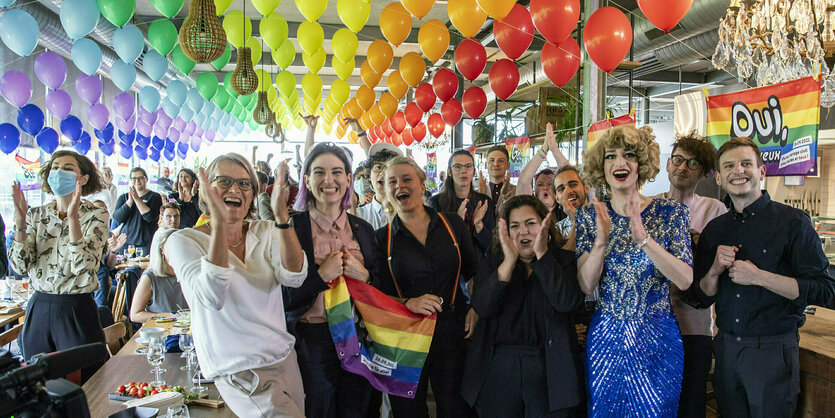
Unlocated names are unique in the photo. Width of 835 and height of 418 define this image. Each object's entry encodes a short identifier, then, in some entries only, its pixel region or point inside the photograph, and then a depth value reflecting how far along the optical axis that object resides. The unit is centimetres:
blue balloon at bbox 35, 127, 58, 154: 756
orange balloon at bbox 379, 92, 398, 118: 923
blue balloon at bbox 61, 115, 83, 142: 802
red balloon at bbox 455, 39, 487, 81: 646
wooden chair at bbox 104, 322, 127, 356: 312
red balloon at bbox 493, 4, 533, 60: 547
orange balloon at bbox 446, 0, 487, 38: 534
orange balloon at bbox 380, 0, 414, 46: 600
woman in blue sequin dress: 210
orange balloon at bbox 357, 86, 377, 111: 873
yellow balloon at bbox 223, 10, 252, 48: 654
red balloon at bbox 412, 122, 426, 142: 1284
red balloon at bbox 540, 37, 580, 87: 527
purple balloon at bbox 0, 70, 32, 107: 623
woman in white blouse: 178
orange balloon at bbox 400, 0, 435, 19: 481
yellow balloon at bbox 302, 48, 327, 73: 752
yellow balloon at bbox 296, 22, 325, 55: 644
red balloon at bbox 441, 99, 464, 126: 844
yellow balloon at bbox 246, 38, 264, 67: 762
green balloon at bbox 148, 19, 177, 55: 644
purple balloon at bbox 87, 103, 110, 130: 793
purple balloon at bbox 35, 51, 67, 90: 645
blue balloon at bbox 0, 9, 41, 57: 509
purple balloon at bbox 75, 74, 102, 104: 780
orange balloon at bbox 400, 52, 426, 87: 724
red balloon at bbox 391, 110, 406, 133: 1123
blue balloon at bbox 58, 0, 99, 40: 509
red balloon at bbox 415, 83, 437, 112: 831
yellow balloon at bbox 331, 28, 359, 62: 696
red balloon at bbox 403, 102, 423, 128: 983
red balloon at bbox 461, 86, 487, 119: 784
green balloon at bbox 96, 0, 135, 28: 523
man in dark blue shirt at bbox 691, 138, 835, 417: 205
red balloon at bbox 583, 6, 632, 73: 433
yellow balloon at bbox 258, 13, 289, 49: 657
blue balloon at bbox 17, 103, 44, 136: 689
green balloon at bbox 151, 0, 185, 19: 516
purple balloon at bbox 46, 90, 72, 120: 707
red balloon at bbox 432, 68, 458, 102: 757
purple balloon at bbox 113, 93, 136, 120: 831
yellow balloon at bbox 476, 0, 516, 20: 464
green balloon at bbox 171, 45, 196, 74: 699
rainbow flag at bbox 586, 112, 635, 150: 447
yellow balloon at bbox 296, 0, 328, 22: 535
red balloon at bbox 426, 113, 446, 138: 1127
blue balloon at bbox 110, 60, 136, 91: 717
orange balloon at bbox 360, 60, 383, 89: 820
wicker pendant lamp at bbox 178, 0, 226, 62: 431
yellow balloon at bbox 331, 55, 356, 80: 823
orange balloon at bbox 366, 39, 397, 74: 722
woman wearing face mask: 310
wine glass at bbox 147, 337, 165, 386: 218
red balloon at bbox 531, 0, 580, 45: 442
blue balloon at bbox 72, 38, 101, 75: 631
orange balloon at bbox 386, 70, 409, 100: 823
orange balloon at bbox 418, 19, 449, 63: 634
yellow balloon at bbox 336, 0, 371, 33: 550
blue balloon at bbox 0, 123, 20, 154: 682
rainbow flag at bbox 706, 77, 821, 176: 296
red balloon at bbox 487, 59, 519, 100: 661
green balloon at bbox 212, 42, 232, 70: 699
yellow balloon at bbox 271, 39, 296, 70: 769
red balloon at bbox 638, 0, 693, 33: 369
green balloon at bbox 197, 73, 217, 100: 877
